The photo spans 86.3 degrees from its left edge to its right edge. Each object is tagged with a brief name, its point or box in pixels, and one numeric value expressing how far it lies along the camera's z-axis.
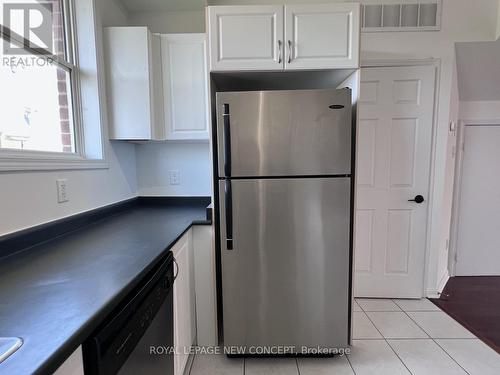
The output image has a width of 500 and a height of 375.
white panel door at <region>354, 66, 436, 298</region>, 2.27
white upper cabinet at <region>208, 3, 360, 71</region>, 1.58
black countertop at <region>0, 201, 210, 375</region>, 0.56
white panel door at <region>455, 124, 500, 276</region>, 2.73
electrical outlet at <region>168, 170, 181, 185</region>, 2.28
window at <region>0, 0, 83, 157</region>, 1.23
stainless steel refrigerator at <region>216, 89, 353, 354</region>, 1.57
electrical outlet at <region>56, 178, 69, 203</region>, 1.39
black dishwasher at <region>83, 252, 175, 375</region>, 0.69
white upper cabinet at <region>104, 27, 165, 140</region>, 1.83
